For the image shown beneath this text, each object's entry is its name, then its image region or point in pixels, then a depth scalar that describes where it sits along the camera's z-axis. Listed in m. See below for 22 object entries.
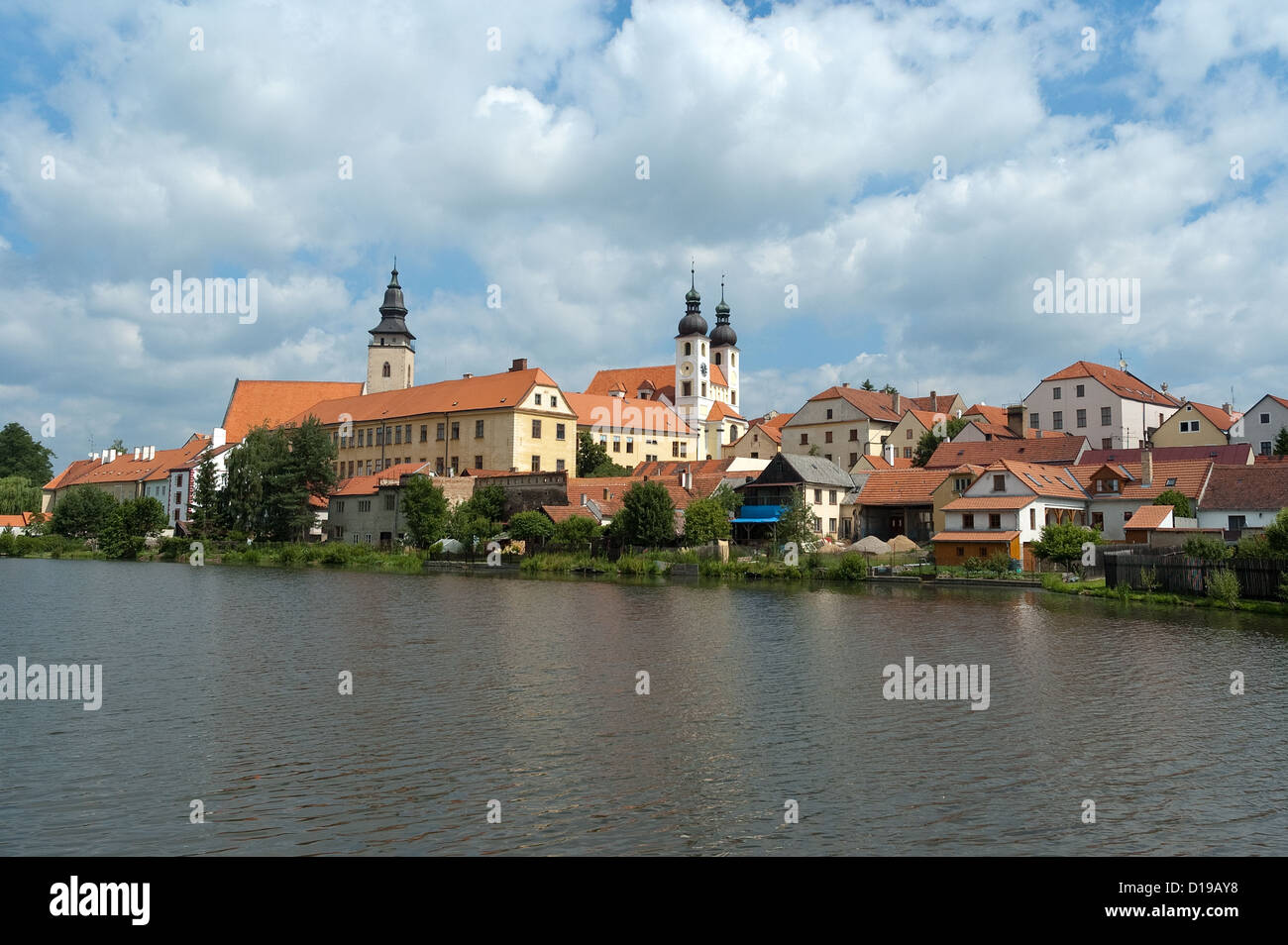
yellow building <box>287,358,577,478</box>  90.19
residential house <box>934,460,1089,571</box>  54.38
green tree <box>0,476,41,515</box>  111.12
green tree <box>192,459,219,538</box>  82.50
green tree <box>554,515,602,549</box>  65.06
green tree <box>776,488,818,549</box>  58.44
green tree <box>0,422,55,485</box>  139.50
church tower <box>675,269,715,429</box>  127.06
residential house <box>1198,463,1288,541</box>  51.28
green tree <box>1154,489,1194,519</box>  52.84
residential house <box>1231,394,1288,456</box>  75.12
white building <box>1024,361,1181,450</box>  80.19
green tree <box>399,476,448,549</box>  73.00
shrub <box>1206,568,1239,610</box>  35.59
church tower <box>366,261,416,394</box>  112.38
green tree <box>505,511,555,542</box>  67.19
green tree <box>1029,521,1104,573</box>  49.06
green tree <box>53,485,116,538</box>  91.62
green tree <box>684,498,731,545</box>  61.66
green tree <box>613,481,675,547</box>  62.56
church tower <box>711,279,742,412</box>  136.00
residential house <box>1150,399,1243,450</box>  75.38
